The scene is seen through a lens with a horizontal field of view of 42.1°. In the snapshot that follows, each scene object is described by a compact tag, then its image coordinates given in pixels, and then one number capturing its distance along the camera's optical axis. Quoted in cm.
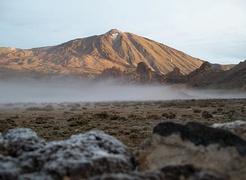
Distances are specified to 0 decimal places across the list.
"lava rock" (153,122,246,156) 577
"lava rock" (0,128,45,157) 659
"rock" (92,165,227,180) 457
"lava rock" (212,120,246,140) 667
